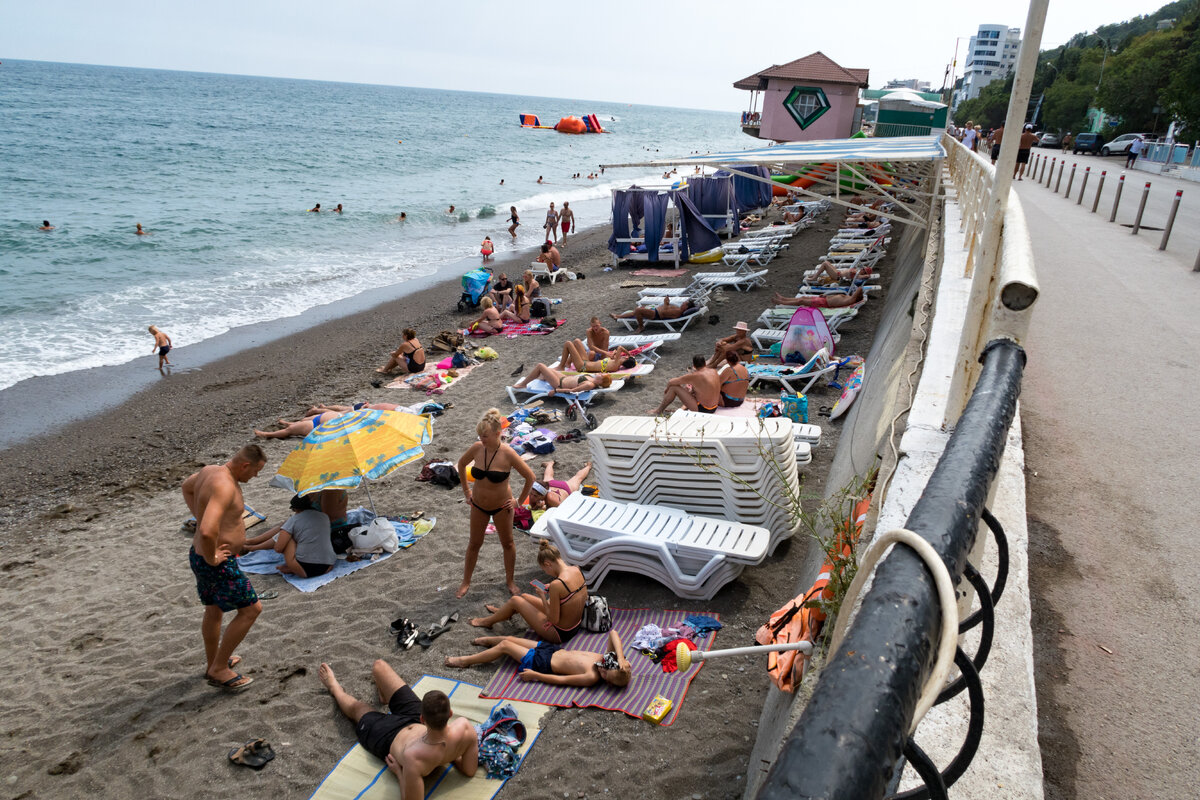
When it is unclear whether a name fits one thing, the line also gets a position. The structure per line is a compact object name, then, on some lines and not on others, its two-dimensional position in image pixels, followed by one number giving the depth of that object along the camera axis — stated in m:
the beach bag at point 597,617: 4.85
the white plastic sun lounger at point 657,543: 5.00
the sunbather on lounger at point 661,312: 12.04
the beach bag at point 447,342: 12.42
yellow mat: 3.78
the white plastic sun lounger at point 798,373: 8.68
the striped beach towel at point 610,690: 4.25
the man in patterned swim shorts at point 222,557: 4.41
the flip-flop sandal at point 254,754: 4.06
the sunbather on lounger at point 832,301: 11.38
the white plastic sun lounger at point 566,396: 8.68
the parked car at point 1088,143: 33.91
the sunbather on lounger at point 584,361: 9.66
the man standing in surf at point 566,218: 22.36
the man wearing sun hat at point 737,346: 8.52
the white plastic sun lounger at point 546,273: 17.61
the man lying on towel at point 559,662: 4.36
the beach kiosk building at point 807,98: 30.66
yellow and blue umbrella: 5.75
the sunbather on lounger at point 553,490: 6.43
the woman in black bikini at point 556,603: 4.75
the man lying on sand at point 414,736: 3.69
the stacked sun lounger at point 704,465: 5.42
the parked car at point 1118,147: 32.69
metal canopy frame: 9.48
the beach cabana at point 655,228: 17.05
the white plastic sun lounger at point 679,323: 11.90
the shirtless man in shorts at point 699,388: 7.50
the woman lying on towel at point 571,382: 9.08
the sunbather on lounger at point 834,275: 12.71
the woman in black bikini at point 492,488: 5.23
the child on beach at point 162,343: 12.14
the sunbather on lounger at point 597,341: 10.09
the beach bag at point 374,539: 6.20
